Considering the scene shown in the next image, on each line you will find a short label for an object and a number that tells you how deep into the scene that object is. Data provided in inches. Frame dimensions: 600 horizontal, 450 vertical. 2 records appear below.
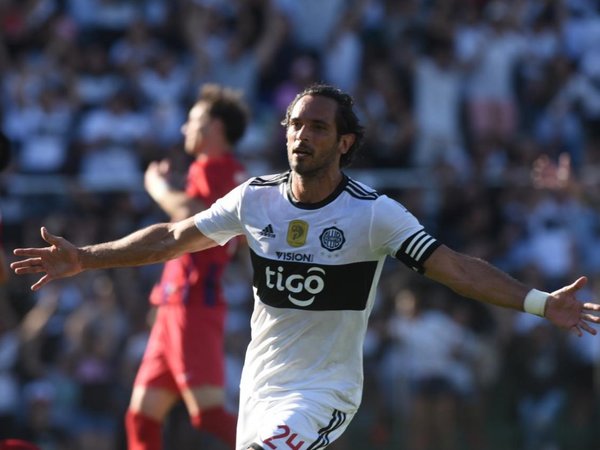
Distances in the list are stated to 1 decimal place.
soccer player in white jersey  514.0
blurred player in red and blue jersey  681.6
